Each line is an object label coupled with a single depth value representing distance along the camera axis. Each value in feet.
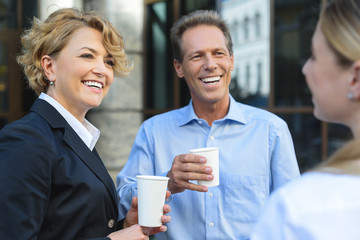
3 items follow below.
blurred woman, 3.16
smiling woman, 4.95
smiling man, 7.13
